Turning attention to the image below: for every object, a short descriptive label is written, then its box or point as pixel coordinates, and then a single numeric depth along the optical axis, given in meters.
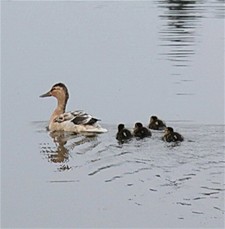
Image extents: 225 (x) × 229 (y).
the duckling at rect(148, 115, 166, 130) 20.70
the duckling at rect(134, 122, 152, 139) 19.81
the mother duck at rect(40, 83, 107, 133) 21.14
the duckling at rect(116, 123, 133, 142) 19.66
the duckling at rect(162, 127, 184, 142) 19.16
